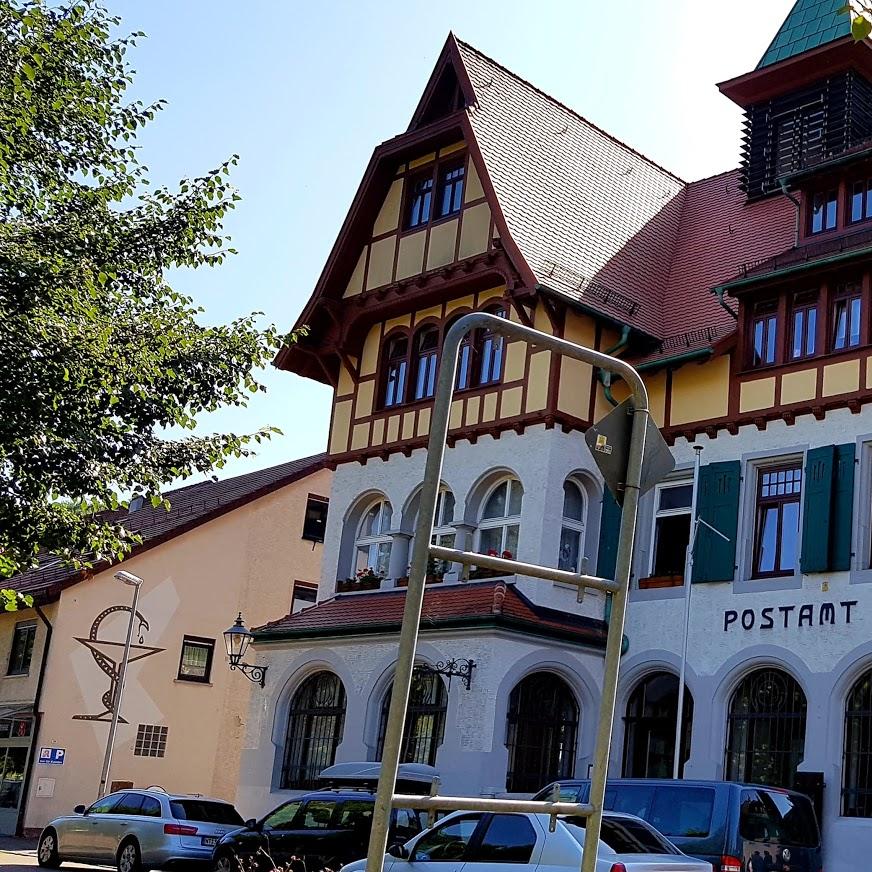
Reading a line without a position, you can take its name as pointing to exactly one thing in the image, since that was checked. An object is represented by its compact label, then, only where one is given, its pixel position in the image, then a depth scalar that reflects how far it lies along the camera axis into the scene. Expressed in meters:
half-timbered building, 20.50
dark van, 13.61
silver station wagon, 20.62
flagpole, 20.28
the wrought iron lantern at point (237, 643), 24.41
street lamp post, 27.52
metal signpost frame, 4.93
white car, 11.38
